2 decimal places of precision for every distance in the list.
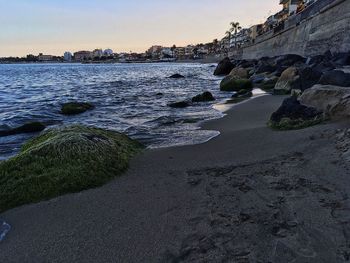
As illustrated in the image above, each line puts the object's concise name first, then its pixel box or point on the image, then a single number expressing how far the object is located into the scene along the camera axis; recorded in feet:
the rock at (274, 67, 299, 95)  53.42
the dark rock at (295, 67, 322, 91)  41.98
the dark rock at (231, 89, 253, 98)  59.55
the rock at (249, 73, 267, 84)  78.12
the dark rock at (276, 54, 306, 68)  84.58
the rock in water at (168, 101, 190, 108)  52.85
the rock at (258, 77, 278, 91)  67.10
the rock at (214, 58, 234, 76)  151.12
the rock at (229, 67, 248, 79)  93.48
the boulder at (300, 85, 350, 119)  24.44
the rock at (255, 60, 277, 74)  87.55
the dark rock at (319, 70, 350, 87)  32.30
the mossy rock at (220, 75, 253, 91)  72.23
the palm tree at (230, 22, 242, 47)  508.53
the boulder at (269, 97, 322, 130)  25.97
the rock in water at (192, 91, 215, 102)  57.60
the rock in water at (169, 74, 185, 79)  137.52
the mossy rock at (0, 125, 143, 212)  16.96
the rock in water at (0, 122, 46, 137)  37.36
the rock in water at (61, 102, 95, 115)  50.26
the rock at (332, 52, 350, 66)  60.08
